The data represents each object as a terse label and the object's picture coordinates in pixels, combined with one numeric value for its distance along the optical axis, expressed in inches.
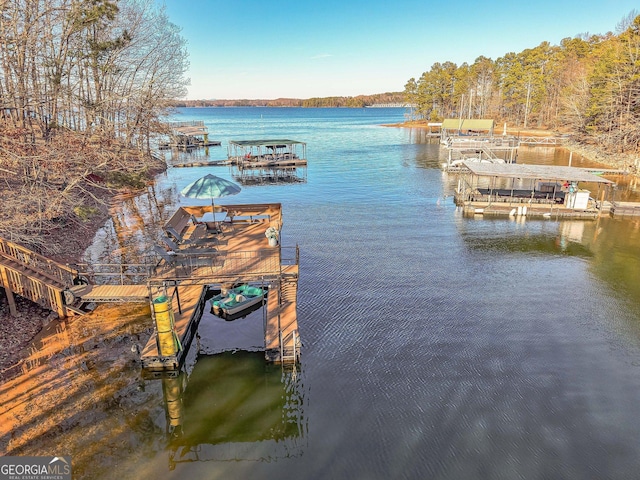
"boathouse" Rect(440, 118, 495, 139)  2368.4
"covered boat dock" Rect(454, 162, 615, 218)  1106.4
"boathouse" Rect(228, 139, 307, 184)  1756.9
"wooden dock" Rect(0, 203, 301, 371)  489.4
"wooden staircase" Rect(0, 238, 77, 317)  534.9
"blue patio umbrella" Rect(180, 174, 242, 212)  633.6
